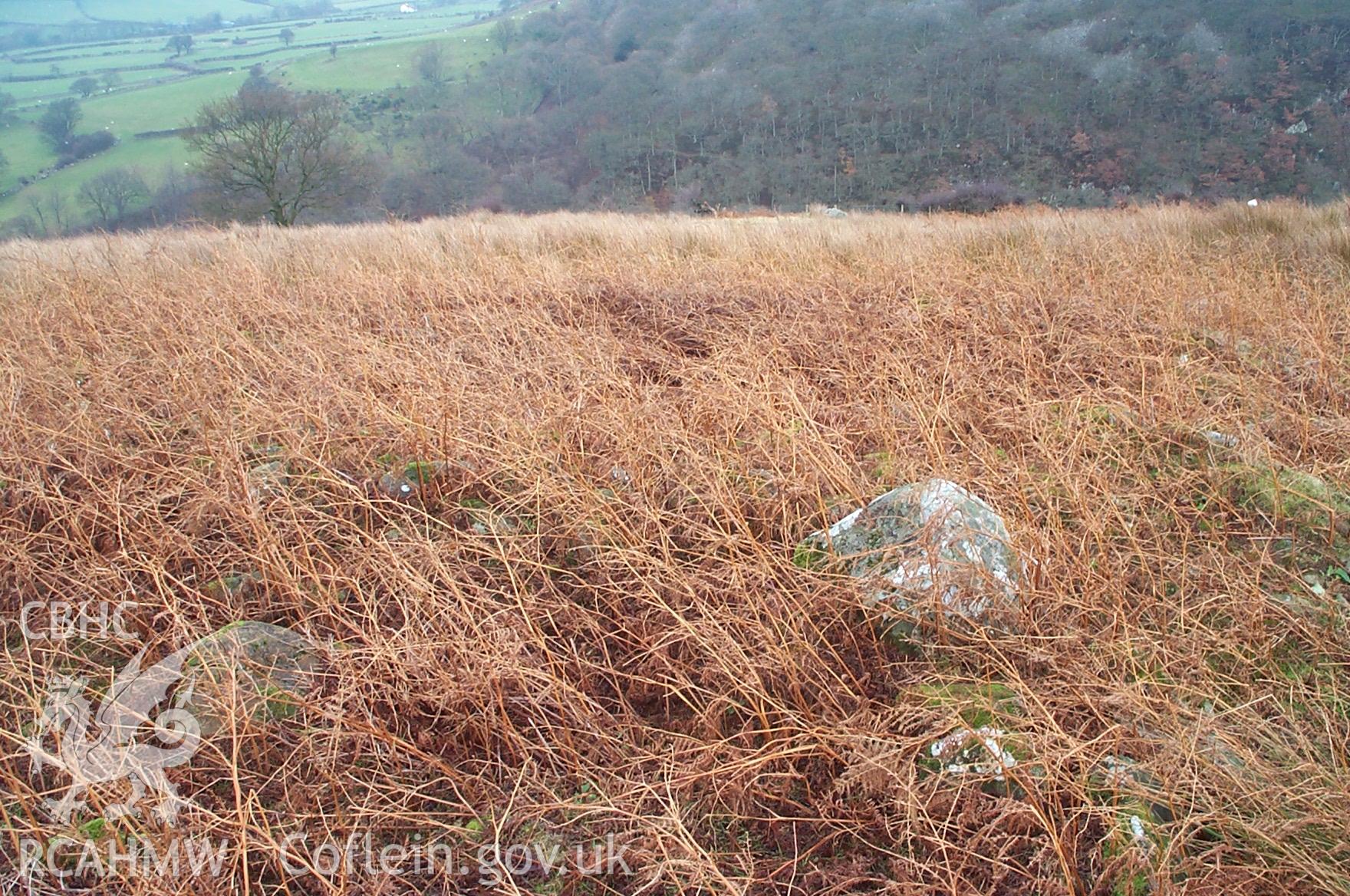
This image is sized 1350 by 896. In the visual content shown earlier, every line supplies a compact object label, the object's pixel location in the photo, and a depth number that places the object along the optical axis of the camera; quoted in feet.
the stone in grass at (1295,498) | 8.97
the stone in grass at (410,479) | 9.82
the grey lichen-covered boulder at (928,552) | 7.26
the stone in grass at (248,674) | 6.32
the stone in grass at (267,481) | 8.93
